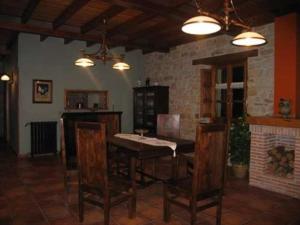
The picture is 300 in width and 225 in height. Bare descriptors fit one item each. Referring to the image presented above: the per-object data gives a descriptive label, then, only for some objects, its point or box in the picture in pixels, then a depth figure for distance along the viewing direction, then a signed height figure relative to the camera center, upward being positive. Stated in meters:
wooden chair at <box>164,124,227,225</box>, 2.55 -0.65
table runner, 3.35 -0.49
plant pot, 4.77 -1.14
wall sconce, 7.76 +0.69
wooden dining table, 3.13 -0.54
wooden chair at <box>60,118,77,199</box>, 3.38 -0.82
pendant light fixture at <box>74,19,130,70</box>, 4.24 +0.71
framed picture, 6.49 +0.28
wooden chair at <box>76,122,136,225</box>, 2.68 -0.70
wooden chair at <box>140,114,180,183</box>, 4.48 -0.37
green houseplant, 4.77 -0.76
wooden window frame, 5.26 +0.36
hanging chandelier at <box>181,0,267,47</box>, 2.37 +0.71
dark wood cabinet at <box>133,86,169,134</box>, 7.07 -0.01
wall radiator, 6.38 -0.81
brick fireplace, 3.91 -0.38
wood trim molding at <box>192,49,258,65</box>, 5.09 +0.93
